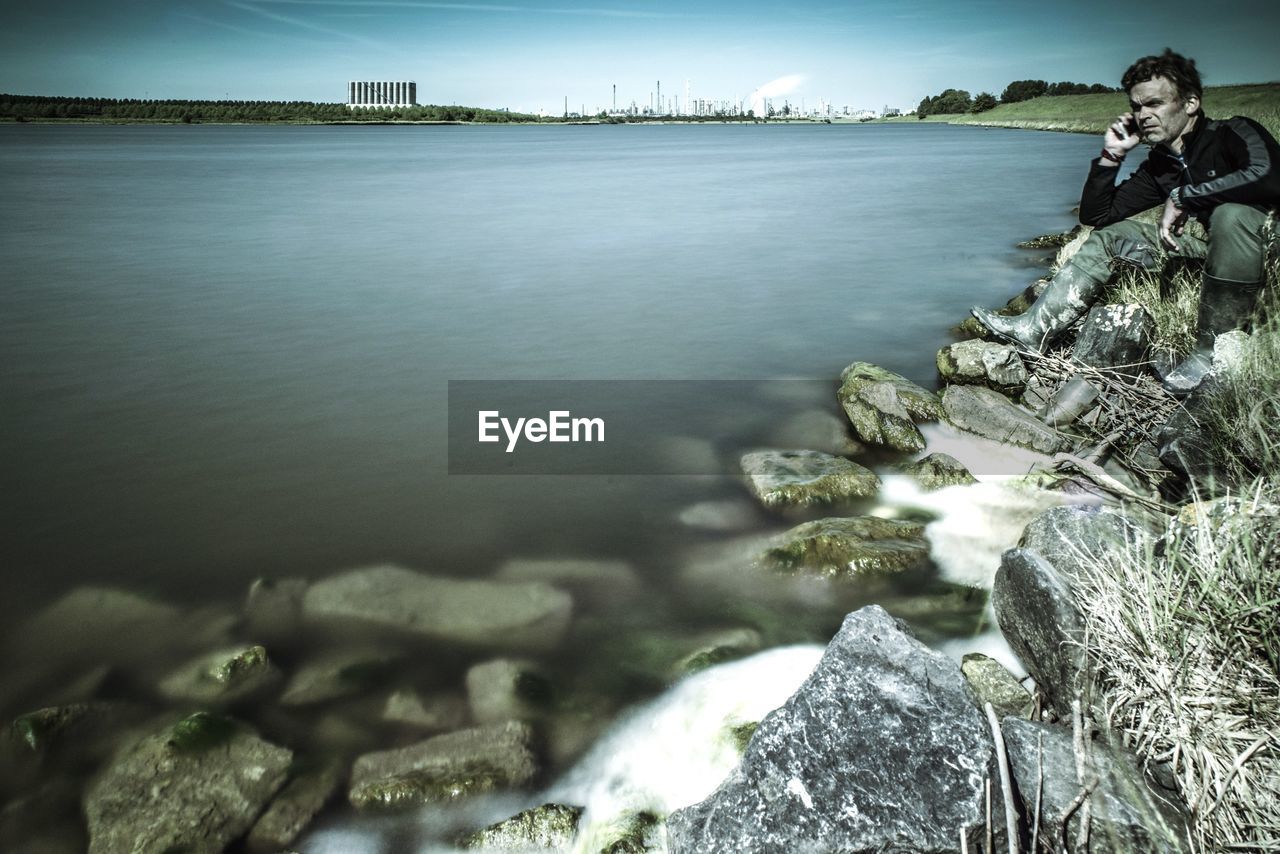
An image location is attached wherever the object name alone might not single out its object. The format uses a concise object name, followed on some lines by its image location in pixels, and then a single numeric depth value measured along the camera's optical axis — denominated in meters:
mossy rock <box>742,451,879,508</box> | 5.95
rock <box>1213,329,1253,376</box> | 4.60
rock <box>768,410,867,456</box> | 7.08
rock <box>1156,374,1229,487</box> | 4.21
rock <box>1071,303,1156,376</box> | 6.43
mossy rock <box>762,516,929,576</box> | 5.05
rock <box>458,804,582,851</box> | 3.26
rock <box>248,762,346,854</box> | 3.41
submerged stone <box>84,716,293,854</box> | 3.36
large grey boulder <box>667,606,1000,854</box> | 2.52
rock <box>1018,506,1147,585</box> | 3.45
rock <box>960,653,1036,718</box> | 3.49
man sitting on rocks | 5.19
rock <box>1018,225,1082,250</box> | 16.92
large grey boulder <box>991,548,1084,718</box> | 3.12
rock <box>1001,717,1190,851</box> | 2.31
